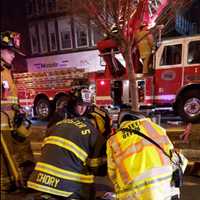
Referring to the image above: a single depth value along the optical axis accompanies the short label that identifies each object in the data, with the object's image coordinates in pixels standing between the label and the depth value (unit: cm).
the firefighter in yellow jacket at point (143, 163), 208
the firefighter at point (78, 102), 328
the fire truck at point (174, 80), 904
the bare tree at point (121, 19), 841
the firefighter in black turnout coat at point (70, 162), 237
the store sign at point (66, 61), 2100
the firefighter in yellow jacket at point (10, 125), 394
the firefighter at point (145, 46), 955
